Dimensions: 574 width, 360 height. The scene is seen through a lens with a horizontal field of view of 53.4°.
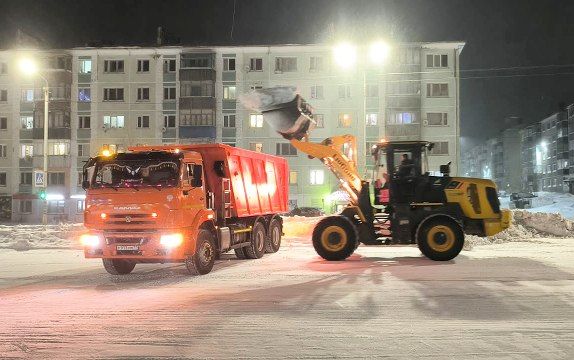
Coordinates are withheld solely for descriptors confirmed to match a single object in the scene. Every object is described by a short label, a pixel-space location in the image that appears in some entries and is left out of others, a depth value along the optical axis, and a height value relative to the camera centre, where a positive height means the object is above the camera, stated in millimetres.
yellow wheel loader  16562 -569
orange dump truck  13004 -325
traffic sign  32750 +792
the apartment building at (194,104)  56969 +9080
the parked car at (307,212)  49769 -1770
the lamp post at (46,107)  34550 +5329
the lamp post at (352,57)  55684 +13368
